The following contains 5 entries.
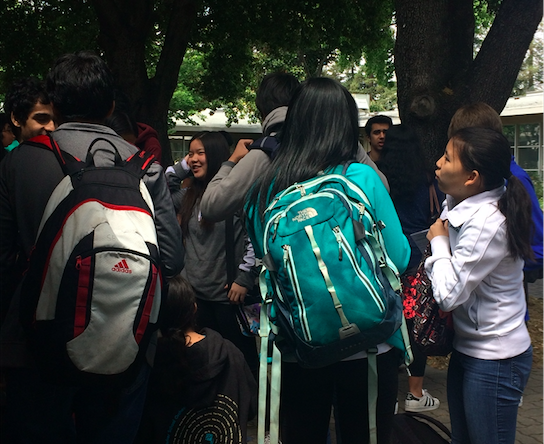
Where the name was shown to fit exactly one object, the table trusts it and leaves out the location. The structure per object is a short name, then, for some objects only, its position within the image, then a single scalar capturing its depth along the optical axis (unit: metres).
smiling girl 3.77
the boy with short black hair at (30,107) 3.35
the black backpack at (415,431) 2.92
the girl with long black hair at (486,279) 2.43
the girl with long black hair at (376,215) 2.21
